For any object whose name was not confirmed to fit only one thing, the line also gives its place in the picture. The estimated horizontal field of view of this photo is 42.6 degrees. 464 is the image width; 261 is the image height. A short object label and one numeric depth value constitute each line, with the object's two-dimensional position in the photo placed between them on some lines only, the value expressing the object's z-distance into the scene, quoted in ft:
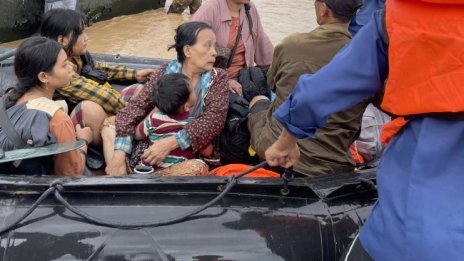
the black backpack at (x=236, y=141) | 8.16
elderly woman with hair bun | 7.74
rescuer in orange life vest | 3.57
